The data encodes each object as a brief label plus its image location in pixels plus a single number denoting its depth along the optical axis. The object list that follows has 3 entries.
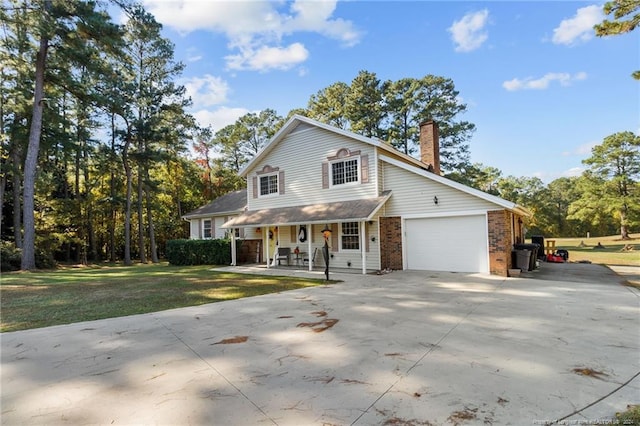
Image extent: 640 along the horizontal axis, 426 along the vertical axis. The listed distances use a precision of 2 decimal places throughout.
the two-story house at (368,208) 11.30
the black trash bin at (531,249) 11.87
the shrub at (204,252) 17.47
